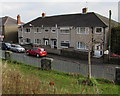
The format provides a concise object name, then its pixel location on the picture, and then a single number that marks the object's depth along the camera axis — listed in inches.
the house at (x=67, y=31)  937.5
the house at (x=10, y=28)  1627.6
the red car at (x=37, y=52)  893.8
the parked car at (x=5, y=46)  1115.8
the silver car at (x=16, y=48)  1020.7
